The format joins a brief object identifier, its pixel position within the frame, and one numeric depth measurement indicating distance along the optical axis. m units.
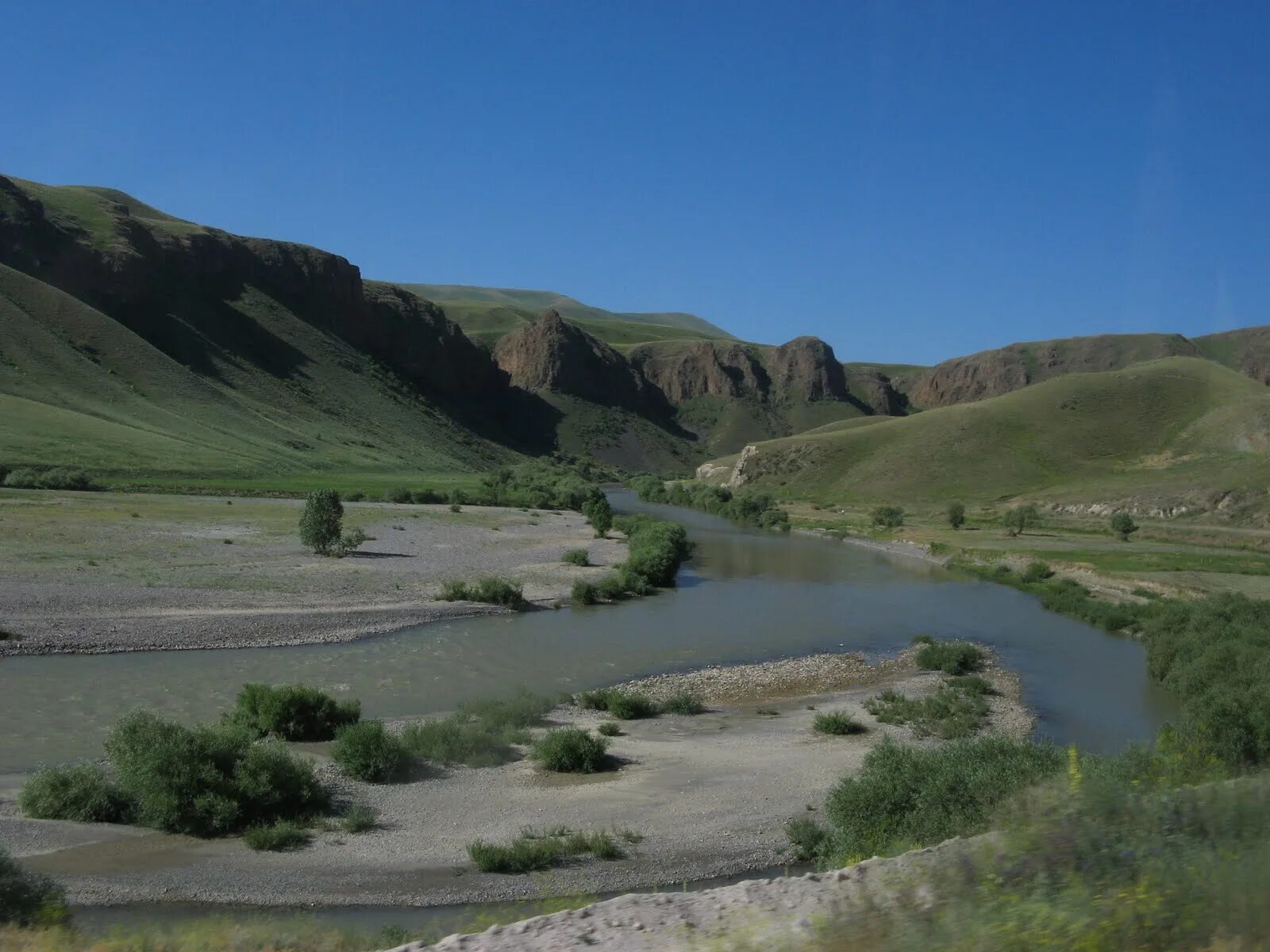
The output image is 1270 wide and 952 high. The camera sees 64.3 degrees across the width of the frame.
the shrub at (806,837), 15.42
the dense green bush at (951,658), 31.27
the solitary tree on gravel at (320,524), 48.62
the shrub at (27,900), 9.94
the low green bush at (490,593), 39.25
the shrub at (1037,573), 53.00
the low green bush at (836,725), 22.86
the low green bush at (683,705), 25.06
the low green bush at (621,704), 24.27
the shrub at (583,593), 41.88
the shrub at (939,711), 23.23
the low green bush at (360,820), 15.75
